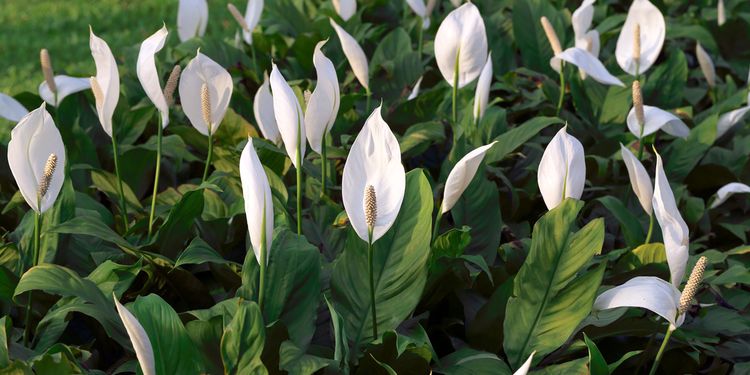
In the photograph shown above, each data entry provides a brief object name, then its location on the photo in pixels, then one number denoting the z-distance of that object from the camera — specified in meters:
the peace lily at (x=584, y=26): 3.13
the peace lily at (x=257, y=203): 2.29
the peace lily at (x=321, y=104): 2.49
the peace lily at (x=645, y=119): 2.80
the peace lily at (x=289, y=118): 2.46
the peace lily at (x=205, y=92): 2.64
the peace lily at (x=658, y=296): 2.32
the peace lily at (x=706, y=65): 3.37
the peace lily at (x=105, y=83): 2.57
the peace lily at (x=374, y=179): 2.35
